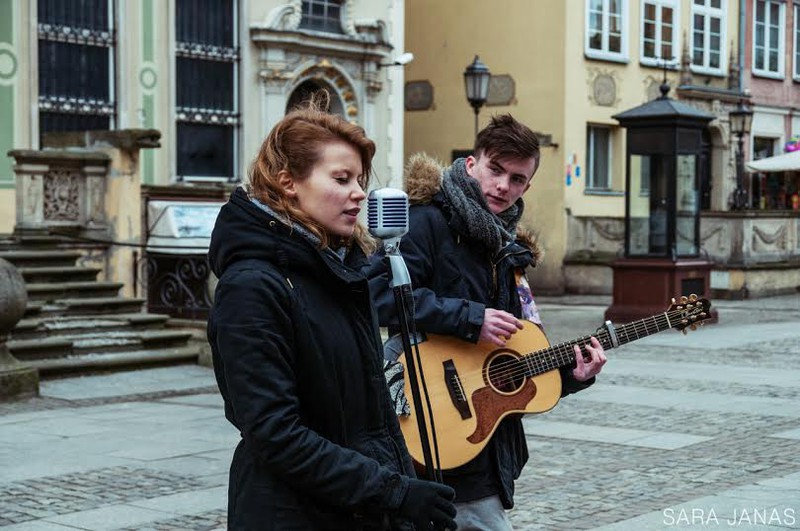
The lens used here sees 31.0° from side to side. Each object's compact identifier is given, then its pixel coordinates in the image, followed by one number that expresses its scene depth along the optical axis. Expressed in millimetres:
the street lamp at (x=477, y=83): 20766
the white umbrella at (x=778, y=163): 31484
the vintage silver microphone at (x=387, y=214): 3100
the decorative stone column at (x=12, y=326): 11617
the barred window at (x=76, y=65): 20484
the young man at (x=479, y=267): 4320
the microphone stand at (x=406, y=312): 3252
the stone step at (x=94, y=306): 14609
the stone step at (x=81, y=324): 13633
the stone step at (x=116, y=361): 13070
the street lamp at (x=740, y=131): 30172
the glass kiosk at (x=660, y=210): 19781
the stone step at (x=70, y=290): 14773
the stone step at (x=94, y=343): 13188
